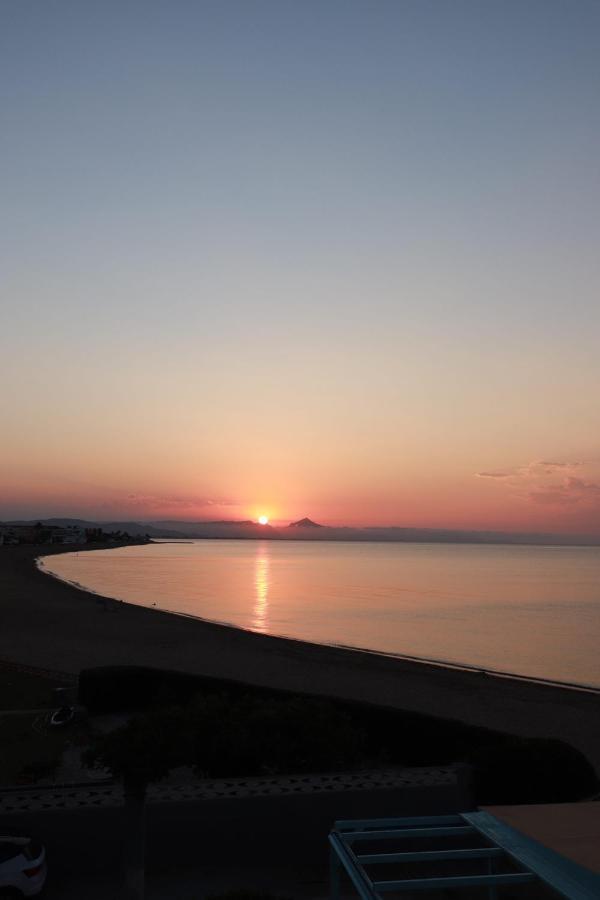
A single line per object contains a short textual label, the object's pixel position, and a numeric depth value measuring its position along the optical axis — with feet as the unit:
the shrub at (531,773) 42.06
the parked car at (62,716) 65.92
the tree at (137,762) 33.32
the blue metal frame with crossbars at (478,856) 17.29
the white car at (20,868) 31.50
